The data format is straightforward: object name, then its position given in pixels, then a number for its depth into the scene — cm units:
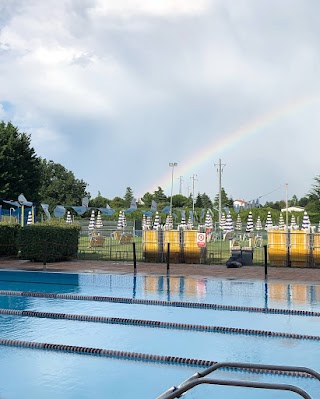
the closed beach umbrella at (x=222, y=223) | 4442
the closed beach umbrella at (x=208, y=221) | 4130
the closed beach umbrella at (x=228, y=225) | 3462
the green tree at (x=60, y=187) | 8074
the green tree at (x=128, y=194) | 11025
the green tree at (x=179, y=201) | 10851
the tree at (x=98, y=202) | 8641
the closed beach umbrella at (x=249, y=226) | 3455
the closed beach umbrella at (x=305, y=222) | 2962
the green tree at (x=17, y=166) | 4569
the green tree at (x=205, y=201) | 11622
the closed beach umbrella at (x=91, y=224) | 3704
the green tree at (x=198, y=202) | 11372
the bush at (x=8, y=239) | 2355
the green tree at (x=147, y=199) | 10184
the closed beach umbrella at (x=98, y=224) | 4197
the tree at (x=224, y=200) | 10288
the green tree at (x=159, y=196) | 10244
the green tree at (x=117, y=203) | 9556
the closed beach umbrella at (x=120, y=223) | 4165
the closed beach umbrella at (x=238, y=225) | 4890
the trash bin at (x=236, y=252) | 2055
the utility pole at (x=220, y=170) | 6370
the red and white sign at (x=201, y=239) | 2111
